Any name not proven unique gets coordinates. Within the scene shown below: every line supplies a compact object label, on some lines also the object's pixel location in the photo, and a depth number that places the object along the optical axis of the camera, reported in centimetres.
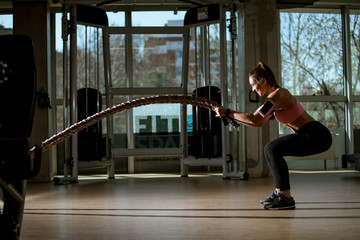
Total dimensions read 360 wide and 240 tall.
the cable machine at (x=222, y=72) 618
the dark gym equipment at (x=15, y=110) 182
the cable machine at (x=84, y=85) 605
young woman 340
